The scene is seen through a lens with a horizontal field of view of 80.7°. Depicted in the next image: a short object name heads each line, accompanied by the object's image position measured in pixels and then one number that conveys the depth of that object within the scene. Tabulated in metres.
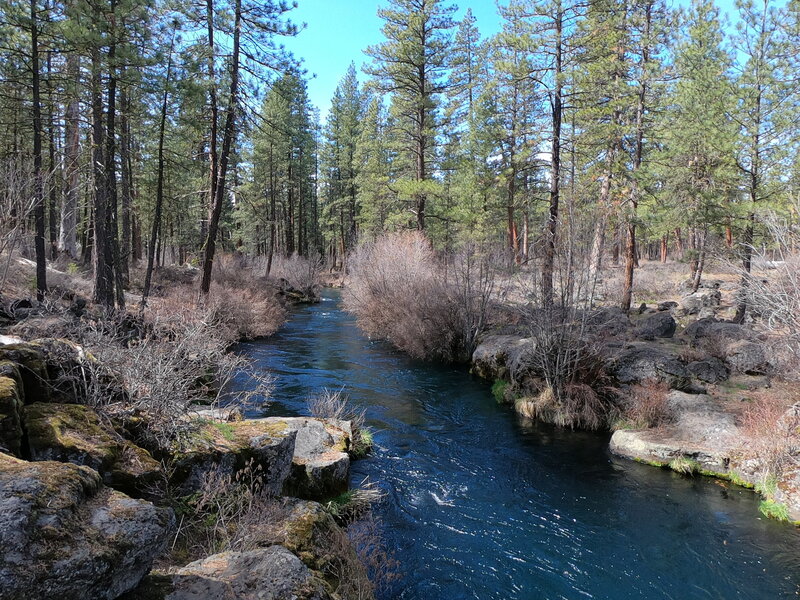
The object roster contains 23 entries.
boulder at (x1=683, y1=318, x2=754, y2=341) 12.34
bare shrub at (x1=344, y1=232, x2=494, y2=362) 15.49
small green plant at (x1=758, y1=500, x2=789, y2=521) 6.88
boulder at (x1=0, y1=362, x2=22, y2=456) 3.53
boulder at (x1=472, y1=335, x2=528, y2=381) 13.48
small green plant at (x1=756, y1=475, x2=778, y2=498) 7.31
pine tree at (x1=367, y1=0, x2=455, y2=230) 21.91
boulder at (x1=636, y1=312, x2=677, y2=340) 13.88
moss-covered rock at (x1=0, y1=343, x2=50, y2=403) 4.45
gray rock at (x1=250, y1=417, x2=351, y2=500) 6.21
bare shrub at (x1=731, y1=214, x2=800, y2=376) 7.46
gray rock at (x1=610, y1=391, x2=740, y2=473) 8.41
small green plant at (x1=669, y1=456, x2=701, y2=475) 8.33
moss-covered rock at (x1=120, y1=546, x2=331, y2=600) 3.02
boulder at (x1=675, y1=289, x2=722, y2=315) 19.78
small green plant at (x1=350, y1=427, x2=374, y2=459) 8.42
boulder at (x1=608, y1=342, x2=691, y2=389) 10.58
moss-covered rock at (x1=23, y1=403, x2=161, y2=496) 3.79
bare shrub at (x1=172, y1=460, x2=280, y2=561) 4.05
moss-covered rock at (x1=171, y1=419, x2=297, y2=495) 4.68
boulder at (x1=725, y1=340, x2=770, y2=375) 10.95
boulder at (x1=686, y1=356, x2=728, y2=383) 10.68
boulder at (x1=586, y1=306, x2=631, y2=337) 11.98
